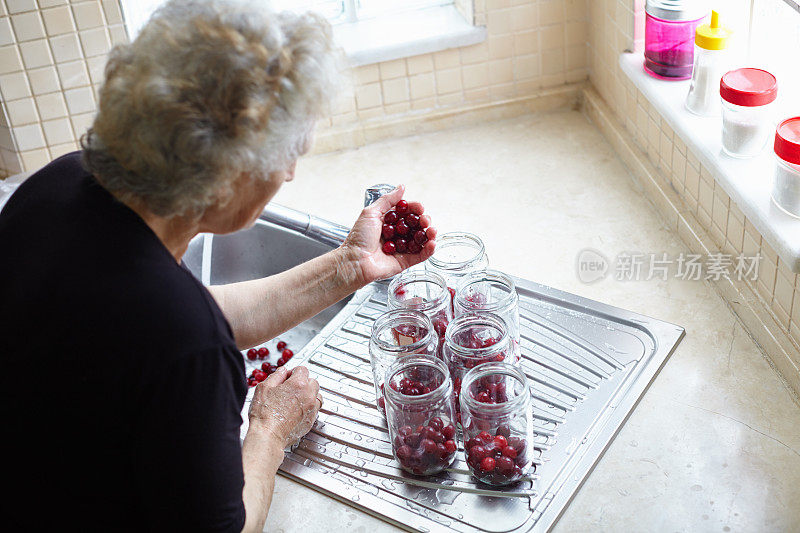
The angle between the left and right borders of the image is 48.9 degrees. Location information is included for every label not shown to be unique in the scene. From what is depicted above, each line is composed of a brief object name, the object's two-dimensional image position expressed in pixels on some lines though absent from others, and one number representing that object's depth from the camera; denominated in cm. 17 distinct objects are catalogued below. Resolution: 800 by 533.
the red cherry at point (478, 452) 127
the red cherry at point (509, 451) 126
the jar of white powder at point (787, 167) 134
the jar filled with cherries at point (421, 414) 128
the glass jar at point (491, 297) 141
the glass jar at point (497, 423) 125
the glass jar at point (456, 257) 154
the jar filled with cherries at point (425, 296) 145
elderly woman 96
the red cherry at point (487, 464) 125
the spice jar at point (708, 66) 164
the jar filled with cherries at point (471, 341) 134
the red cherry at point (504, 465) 126
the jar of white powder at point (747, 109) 149
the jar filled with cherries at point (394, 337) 138
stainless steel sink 127
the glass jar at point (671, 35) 178
